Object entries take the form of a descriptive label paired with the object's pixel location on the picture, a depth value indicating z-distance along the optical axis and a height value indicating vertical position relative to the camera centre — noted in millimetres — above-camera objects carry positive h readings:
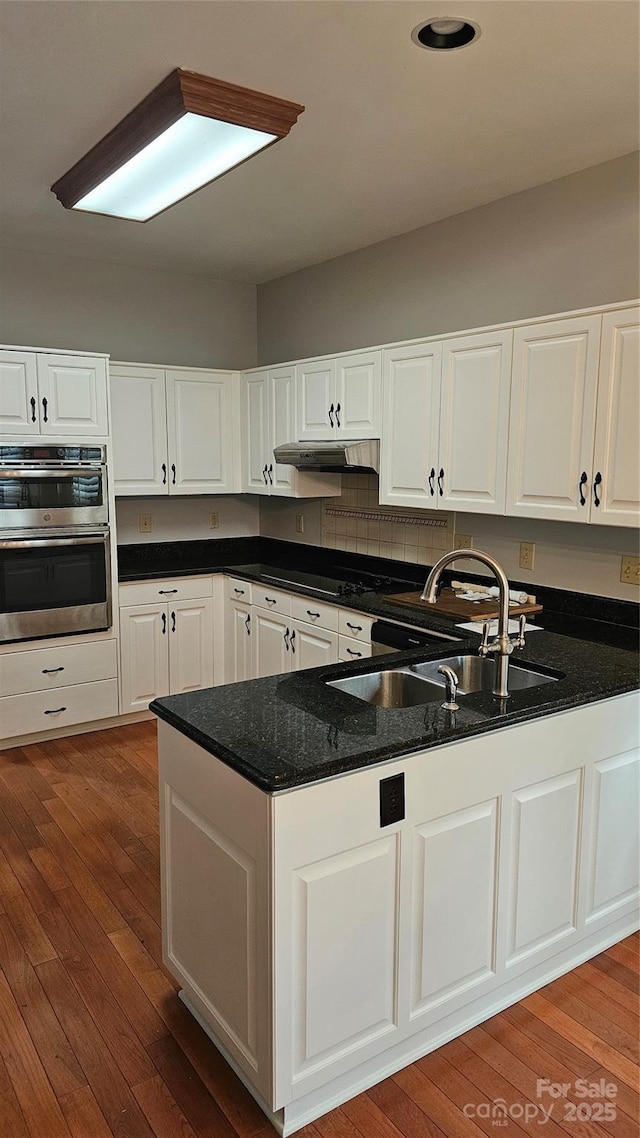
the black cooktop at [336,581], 4004 -631
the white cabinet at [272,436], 4484 +177
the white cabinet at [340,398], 3834 +357
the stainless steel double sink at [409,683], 2408 -681
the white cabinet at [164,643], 4477 -1057
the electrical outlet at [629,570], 3029 -400
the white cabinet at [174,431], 4512 +208
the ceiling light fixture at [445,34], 2082 +1186
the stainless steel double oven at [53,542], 3945 -407
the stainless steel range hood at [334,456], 3840 +55
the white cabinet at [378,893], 1728 -1066
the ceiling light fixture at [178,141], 2350 +1062
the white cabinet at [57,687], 4094 -1211
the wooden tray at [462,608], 3207 -602
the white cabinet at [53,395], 3900 +361
